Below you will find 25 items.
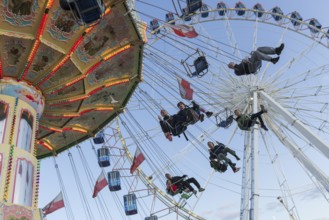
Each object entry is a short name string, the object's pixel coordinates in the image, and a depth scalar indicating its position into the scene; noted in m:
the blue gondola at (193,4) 15.51
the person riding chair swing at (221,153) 15.44
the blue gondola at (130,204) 20.28
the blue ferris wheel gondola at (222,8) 24.31
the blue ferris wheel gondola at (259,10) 24.08
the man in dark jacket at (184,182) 16.55
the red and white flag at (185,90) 15.80
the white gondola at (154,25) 23.82
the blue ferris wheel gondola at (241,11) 24.59
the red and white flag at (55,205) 14.91
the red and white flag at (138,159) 17.83
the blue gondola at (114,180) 21.22
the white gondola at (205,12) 23.97
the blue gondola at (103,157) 22.24
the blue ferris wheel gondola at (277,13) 24.24
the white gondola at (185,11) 15.12
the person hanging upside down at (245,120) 15.11
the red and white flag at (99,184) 18.03
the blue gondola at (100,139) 23.51
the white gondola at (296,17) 24.23
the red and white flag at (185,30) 13.23
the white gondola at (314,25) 23.34
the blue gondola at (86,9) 9.62
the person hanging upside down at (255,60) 14.26
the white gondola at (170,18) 24.56
